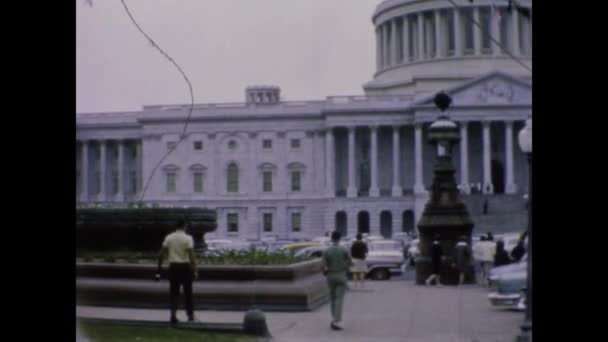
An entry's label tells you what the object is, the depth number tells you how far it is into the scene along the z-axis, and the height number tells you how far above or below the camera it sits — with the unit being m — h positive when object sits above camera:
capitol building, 89.44 +4.15
